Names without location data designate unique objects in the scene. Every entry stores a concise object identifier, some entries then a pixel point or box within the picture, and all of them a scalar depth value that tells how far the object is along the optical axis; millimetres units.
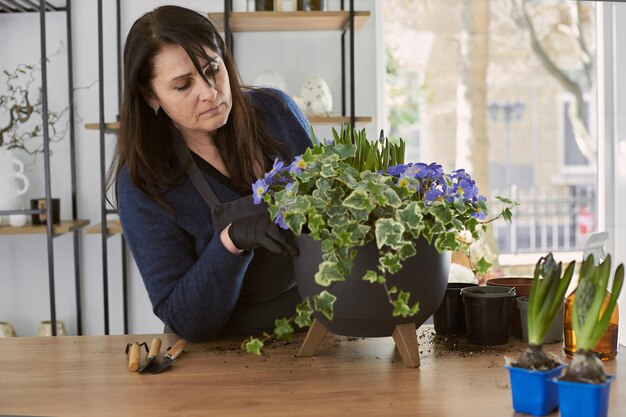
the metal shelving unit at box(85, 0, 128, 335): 3455
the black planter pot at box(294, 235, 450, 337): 1337
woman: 1678
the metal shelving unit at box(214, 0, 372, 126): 3412
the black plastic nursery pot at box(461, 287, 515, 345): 1502
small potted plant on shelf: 3590
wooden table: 1225
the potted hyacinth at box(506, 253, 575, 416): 1158
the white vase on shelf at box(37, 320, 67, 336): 3637
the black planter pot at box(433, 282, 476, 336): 1600
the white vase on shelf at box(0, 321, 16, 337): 3582
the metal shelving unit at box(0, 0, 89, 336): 3418
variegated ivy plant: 1283
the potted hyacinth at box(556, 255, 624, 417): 1090
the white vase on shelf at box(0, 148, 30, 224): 3461
